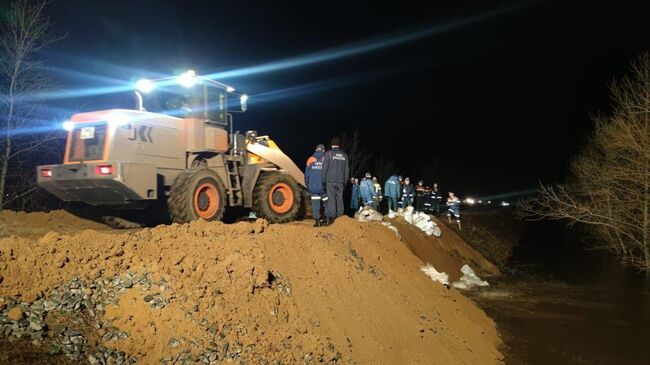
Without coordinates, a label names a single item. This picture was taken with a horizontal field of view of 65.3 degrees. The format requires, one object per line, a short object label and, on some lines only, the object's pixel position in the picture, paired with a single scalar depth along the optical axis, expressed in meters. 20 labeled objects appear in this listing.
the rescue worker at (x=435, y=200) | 24.86
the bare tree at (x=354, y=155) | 30.39
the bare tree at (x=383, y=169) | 36.69
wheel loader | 8.41
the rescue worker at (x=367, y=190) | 18.74
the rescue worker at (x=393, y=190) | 20.80
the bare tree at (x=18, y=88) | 11.21
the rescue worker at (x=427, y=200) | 23.64
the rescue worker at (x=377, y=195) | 19.62
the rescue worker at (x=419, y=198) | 23.53
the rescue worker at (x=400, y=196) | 21.21
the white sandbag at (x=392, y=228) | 12.33
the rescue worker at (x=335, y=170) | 9.84
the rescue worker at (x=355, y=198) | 19.95
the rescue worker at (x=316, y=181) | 10.12
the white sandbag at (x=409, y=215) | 16.49
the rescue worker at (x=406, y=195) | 21.86
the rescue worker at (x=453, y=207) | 23.06
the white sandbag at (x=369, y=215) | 14.23
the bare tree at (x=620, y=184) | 16.42
